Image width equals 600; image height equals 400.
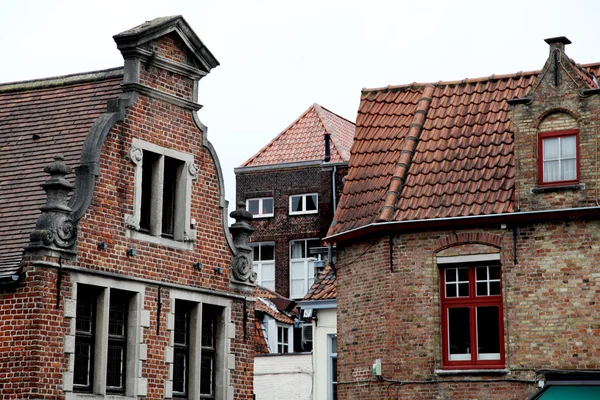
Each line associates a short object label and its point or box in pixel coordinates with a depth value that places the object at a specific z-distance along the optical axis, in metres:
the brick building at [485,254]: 23.38
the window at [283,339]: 38.19
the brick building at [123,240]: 21.05
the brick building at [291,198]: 48.03
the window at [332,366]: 31.84
